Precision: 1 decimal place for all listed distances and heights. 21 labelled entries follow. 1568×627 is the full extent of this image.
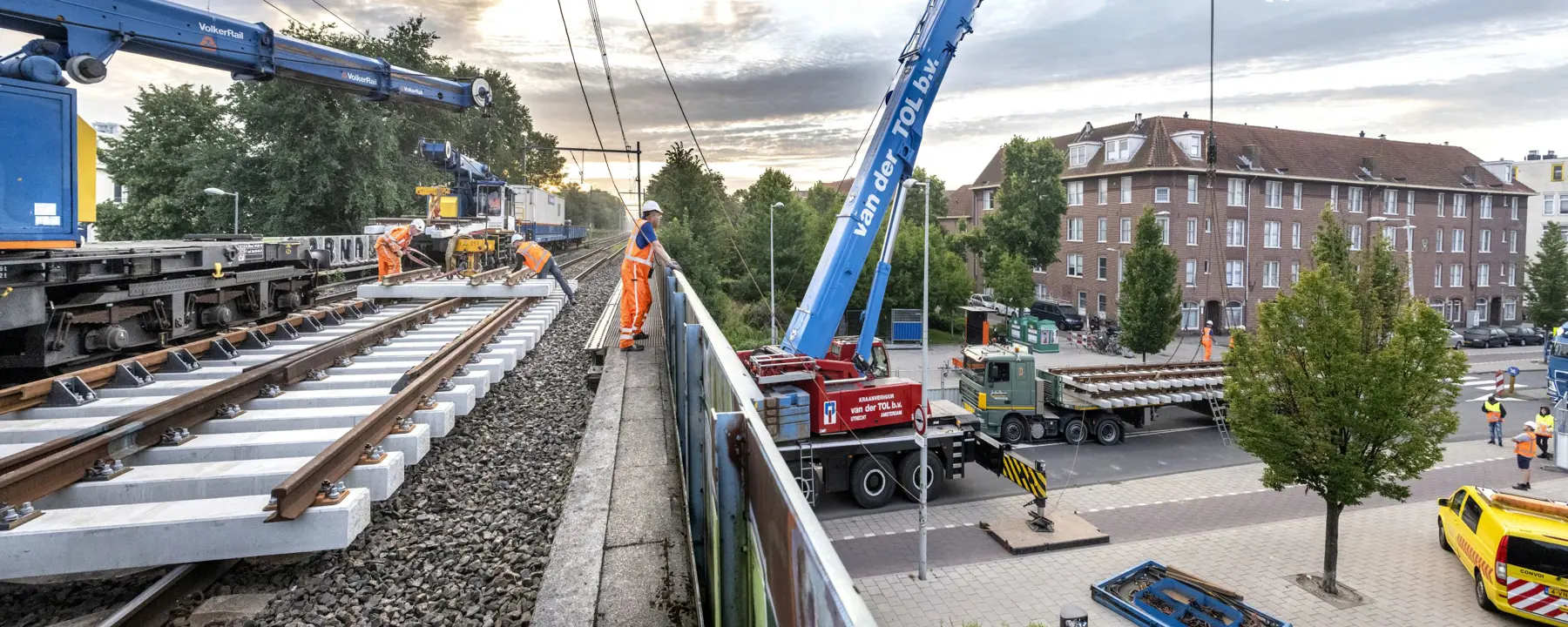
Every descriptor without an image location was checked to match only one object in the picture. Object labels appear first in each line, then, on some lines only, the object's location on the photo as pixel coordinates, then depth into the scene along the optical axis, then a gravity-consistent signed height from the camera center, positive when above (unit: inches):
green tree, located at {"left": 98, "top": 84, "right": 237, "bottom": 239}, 1433.3 +236.3
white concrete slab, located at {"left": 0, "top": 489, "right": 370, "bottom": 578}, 141.1 -47.7
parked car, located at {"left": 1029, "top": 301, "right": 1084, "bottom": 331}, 1696.6 -61.6
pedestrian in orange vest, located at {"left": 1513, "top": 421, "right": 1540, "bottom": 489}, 684.1 -143.3
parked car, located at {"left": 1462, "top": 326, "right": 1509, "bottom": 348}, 1627.7 -105.4
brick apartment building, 1652.3 +180.1
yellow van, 414.3 -148.4
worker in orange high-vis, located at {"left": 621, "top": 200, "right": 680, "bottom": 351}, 402.9 +3.3
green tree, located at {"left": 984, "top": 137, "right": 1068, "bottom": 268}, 1676.9 +181.2
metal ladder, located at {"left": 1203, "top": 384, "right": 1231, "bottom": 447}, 855.7 -140.9
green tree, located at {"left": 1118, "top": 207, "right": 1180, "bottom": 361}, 1111.0 -7.4
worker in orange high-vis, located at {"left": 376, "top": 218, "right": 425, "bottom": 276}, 665.0 +30.7
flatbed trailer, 789.9 -115.7
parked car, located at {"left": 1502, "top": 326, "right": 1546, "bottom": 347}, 1685.5 -107.0
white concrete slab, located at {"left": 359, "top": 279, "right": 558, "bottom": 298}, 570.9 -4.4
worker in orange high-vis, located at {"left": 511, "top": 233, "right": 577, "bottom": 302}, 612.4 +20.7
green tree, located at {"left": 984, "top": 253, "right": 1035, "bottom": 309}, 1547.7 +7.6
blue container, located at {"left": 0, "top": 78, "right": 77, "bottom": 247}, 289.4 +45.7
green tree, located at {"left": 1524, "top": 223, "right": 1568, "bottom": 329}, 1585.9 +10.9
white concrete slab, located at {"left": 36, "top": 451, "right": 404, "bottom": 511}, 169.0 -45.0
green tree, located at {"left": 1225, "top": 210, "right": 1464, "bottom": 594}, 459.2 -65.1
